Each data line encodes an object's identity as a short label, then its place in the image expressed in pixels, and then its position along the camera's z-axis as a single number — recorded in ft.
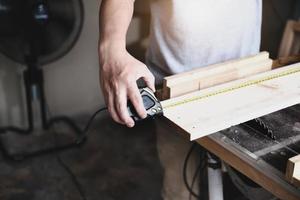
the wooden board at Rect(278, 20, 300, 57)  8.02
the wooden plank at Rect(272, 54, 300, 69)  3.90
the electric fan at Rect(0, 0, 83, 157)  6.51
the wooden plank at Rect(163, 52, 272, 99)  3.26
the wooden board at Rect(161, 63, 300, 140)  2.76
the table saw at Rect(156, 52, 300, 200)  2.54
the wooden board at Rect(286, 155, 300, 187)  2.32
